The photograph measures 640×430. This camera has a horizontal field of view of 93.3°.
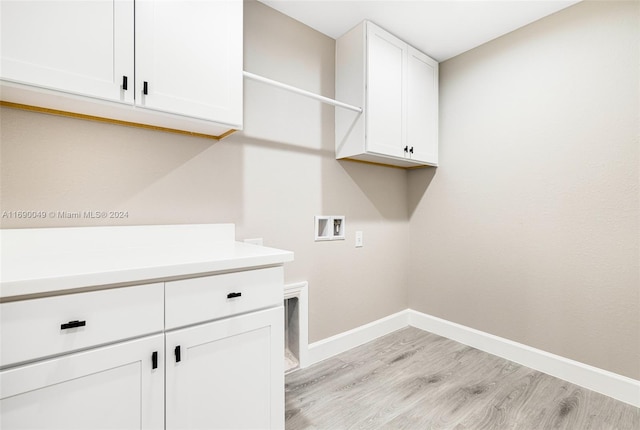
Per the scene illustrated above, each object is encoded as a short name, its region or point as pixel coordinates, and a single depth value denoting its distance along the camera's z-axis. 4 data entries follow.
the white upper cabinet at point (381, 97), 2.00
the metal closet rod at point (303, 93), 1.56
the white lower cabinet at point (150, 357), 0.78
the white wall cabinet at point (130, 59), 0.97
